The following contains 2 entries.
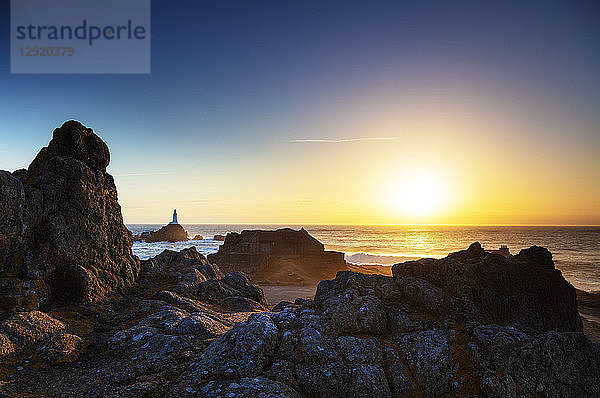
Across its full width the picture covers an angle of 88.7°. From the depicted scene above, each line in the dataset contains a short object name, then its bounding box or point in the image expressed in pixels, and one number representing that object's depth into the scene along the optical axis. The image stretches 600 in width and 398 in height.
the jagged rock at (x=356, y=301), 9.45
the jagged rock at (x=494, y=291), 10.02
